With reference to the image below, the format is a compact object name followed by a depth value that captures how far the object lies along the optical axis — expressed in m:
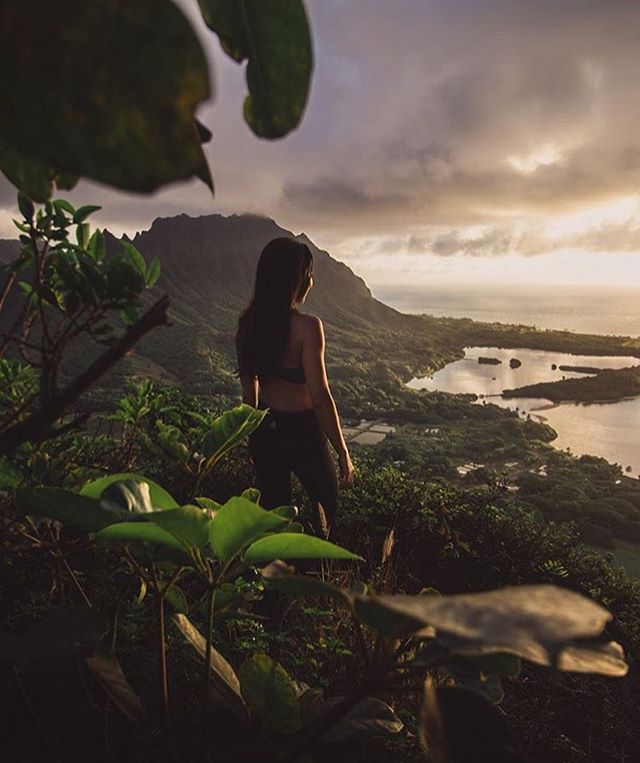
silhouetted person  2.77
